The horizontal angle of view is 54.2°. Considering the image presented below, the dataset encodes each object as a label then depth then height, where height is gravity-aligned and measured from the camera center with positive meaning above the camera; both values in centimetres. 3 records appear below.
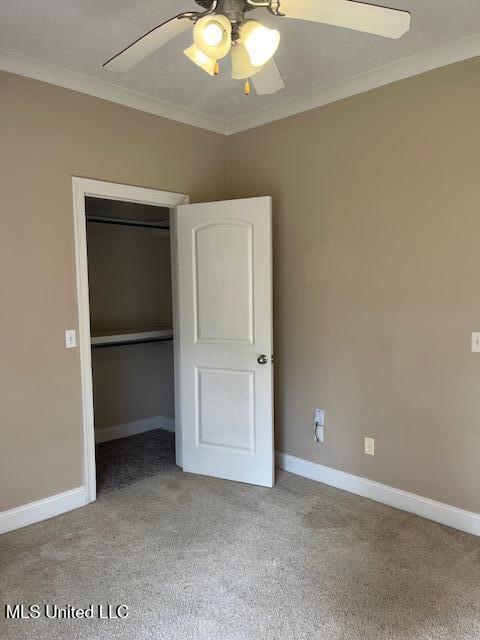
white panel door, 317 -32
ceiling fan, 149 +87
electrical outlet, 303 -102
